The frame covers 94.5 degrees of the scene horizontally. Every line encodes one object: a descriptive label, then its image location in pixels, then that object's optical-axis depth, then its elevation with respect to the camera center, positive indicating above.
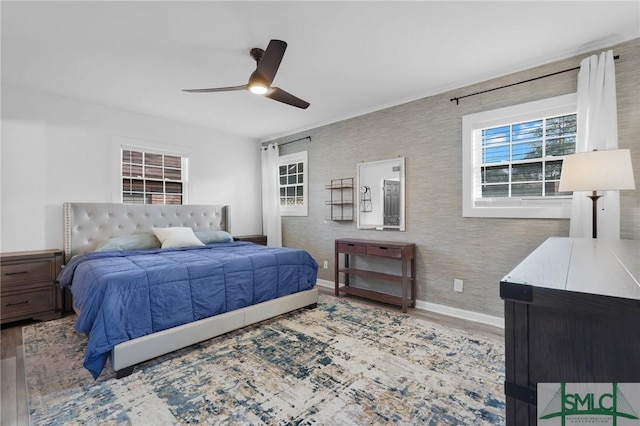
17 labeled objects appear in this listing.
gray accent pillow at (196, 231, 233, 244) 4.32 -0.38
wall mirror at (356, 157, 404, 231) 3.82 +0.21
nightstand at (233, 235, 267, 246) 5.06 -0.48
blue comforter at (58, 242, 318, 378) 2.08 -0.64
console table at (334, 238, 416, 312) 3.47 -0.73
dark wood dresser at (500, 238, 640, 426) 0.66 -0.30
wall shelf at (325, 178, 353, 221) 4.41 +0.16
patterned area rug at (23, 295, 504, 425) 1.72 -1.18
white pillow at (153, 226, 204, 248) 3.87 -0.34
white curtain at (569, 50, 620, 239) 2.39 +0.67
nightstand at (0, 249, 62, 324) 3.04 -0.77
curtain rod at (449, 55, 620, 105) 2.63 +1.24
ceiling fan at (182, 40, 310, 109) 2.14 +1.09
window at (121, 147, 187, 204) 4.26 +0.53
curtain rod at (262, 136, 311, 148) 4.96 +1.23
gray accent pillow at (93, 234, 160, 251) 3.51 -0.38
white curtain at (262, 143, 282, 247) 5.38 +0.26
